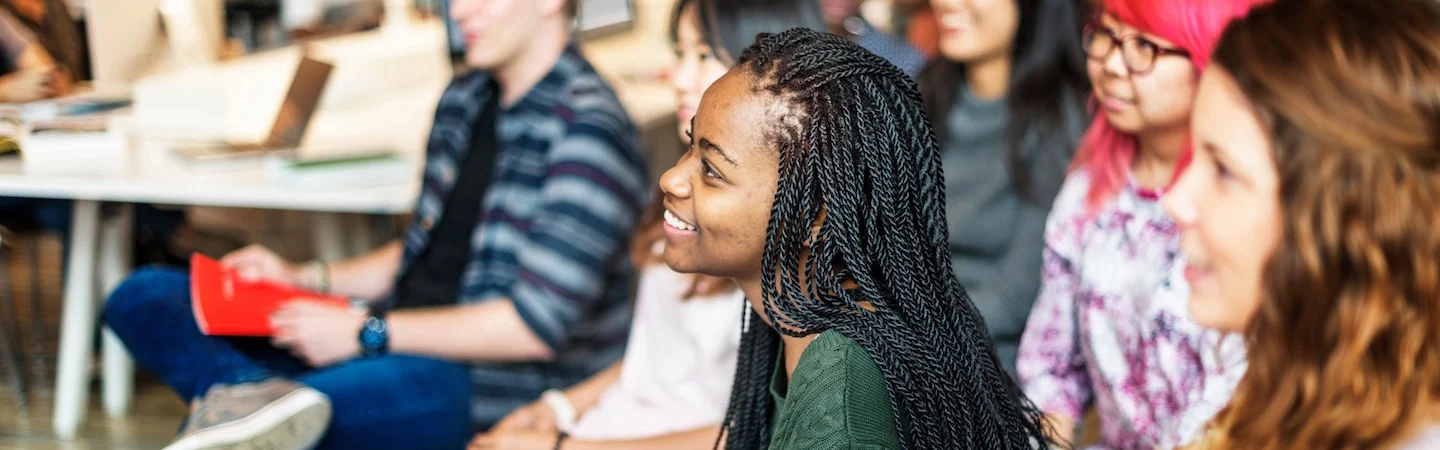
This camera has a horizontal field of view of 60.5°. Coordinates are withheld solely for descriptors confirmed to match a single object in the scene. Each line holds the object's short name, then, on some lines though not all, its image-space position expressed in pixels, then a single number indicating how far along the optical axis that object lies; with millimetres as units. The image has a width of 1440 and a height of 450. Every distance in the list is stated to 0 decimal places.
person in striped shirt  1860
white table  2375
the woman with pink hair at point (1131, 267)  1379
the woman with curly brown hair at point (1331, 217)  791
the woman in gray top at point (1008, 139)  1896
